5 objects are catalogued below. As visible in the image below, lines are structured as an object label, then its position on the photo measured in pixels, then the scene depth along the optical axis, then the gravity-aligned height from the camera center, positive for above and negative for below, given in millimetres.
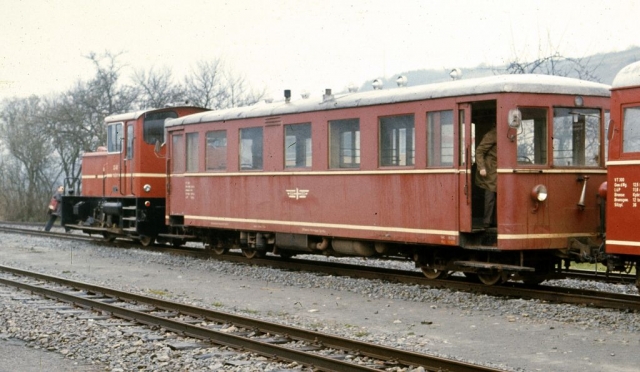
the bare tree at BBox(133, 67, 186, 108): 43000 +5856
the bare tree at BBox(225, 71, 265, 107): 46438 +5946
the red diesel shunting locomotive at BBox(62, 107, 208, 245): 21609 +720
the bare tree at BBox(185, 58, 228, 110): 45219 +6210
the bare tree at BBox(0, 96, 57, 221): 41594 +2081
